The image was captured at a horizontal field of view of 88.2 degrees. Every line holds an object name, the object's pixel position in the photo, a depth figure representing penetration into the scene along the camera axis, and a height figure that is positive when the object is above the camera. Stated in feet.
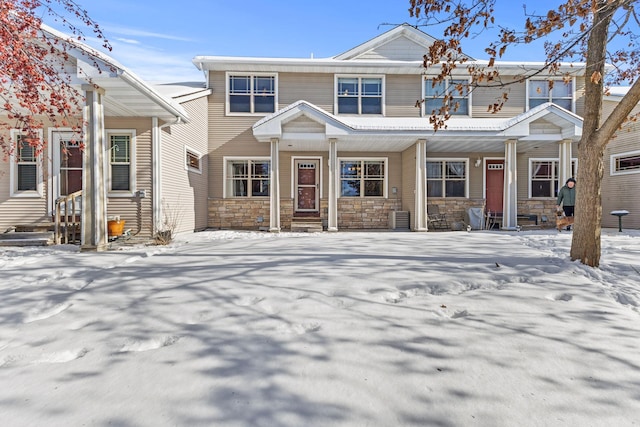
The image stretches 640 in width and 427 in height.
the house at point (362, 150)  40.37 +6.96
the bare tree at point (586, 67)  12.18 +5.80
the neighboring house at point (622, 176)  37.32 +3.58
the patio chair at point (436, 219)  39.93 -1.52
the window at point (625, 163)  37.58 +5.11
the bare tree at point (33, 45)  14.26 +8.07
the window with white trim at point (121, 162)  28.43 +3.84
